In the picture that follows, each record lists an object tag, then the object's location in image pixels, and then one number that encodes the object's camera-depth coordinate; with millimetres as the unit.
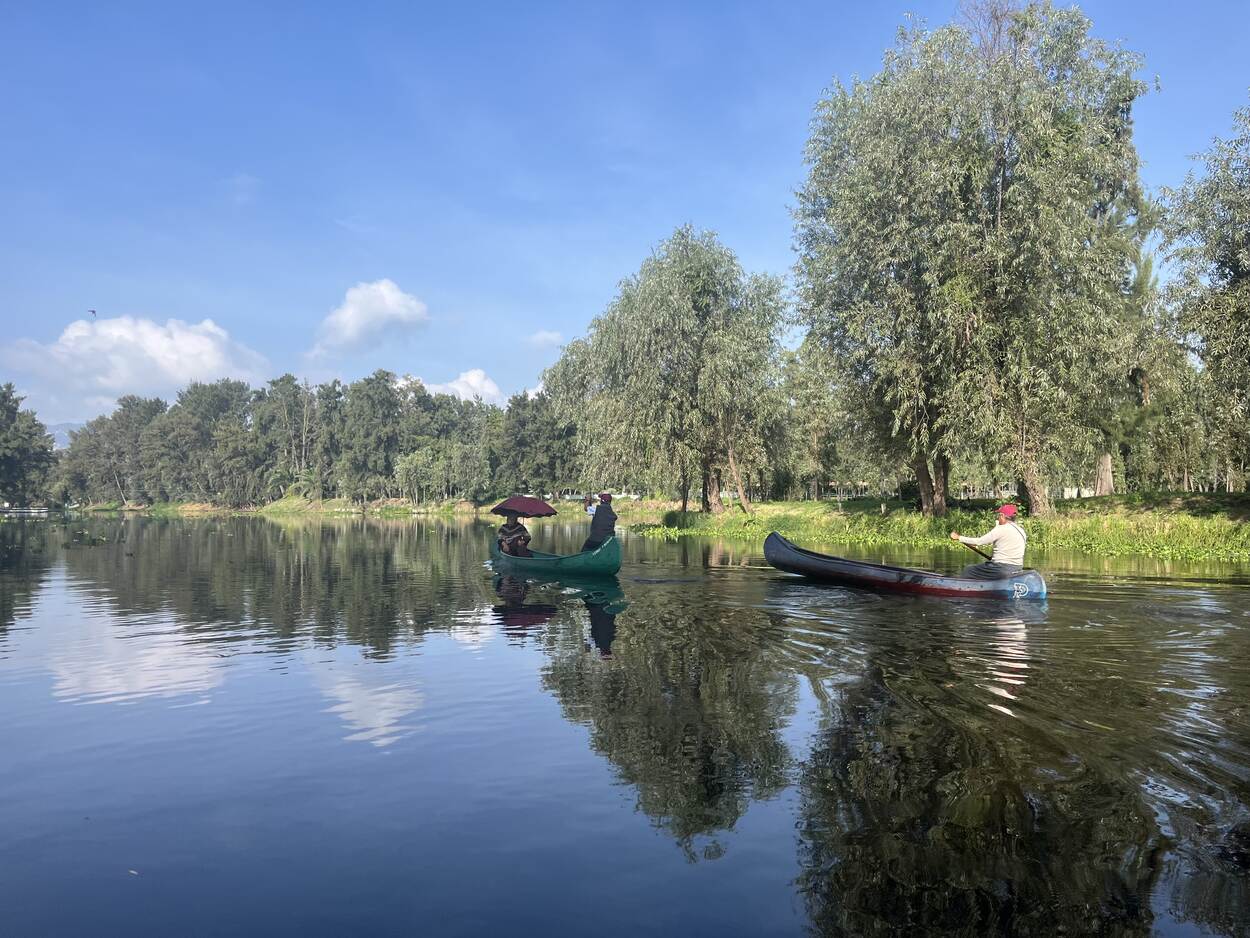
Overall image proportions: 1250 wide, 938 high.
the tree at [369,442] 138000
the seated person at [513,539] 26391
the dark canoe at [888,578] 17781
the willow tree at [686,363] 44625
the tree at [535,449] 112312
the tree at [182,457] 153250
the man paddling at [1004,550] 18406
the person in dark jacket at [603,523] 23953
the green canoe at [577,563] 22391
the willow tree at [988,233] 31047
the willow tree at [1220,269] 28891
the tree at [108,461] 164375
